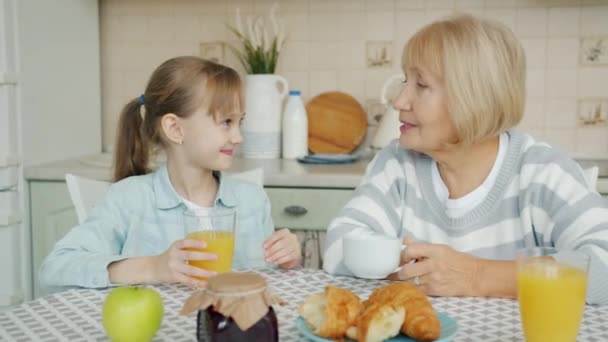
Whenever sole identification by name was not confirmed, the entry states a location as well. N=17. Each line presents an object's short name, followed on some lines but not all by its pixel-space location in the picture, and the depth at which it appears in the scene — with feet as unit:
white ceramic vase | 9.22
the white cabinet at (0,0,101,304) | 8.18
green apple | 3.33
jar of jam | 2.90
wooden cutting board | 9.45
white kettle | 8.90
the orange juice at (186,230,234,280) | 4.12
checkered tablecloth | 3.60
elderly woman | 4.88
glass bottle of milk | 9.20
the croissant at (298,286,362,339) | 3.25
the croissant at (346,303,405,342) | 3.19
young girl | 5.46
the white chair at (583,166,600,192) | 5.48
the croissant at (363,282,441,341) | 3.23
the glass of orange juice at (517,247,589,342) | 3.33
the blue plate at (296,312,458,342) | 3.25
